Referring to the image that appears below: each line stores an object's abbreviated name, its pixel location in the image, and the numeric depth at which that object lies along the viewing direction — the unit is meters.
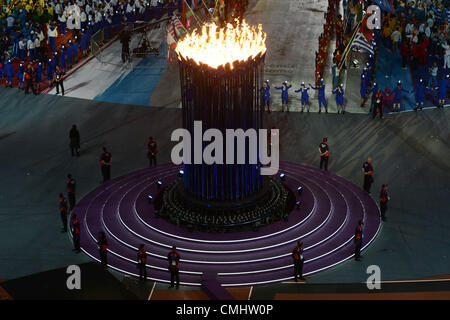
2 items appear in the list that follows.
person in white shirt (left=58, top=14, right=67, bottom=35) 42.60
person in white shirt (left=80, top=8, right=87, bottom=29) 42.16
